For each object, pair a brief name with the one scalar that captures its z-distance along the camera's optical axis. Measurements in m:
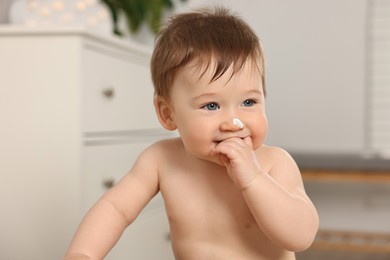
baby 1.16
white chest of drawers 1.54
